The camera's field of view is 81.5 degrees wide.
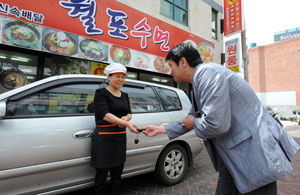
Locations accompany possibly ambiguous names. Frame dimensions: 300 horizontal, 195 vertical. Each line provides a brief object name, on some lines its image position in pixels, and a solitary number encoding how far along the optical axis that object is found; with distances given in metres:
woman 1.96
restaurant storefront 4.29
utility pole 7.28
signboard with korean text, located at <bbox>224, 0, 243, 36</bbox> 7.92
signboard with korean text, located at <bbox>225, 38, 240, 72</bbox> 8.11
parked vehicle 1.71
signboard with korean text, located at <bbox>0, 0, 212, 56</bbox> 4.38
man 1.03
